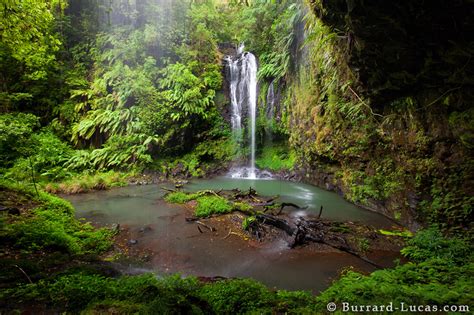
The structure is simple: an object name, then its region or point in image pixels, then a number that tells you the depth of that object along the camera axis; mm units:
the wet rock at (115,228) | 6193
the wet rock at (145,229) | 6357
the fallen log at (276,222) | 5770
